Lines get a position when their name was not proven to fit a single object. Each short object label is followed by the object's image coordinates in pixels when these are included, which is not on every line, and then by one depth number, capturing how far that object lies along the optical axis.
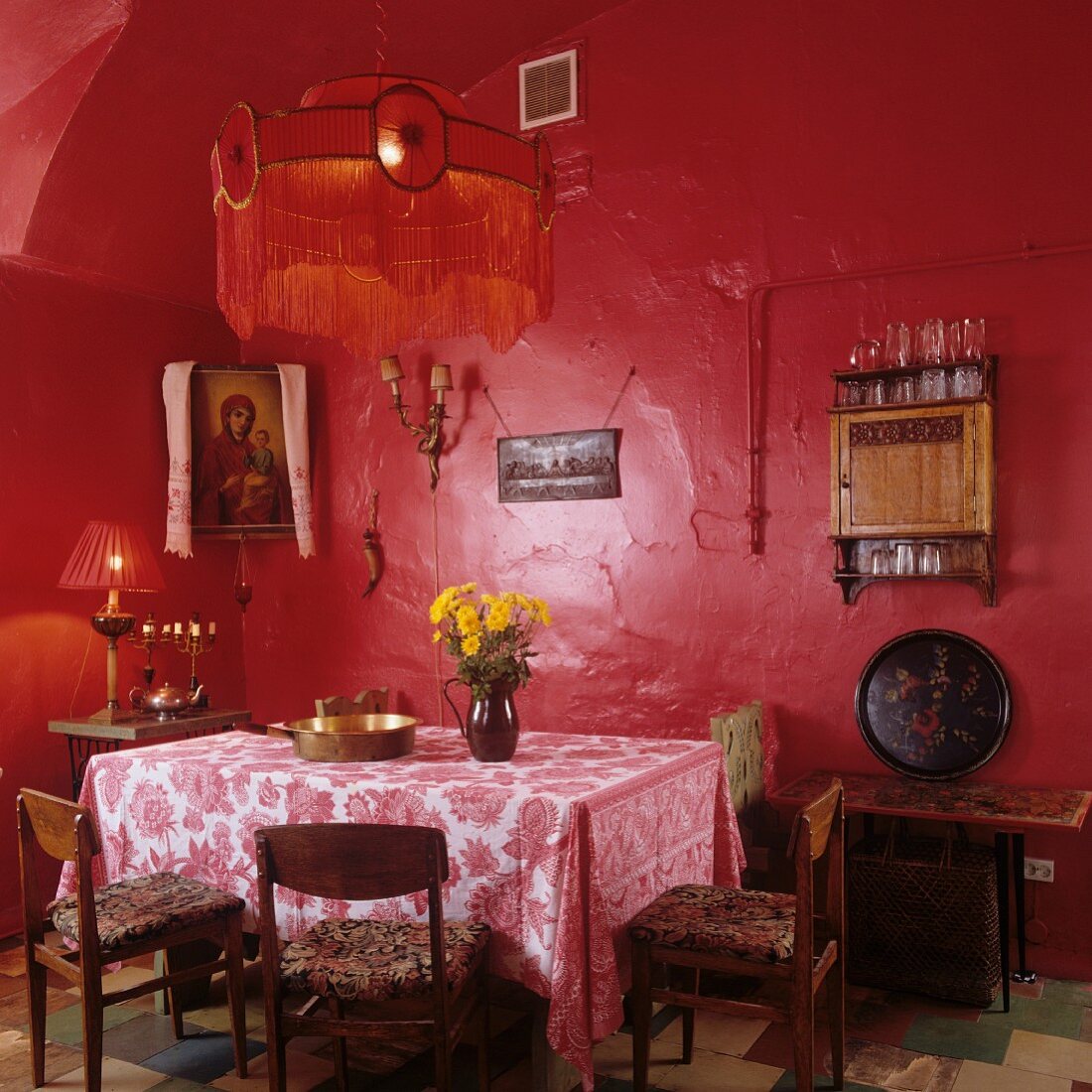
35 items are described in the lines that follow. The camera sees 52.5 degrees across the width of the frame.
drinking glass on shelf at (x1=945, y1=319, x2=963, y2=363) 3.82
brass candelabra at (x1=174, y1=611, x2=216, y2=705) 4.70
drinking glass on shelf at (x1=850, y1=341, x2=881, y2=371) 4.00
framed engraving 4.59
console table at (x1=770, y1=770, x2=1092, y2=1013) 3.38
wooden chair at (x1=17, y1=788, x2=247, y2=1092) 2.71
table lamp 4.31
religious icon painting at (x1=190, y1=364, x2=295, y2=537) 5.09
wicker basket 3.44
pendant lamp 2.67
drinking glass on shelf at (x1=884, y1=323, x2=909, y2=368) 3.90
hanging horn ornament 5.12
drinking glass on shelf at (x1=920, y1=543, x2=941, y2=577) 3.88
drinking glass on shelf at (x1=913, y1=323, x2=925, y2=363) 3.87
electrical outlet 3.76
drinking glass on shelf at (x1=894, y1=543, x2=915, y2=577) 3.91
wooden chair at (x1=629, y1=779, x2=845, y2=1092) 2.55
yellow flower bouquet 3.19
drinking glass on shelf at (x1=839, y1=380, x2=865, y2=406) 3.98
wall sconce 4.94
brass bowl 3.21
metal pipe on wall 4.01
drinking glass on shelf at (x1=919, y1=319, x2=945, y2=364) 3.84
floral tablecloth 2.64
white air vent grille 4.66
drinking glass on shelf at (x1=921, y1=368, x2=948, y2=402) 3.80
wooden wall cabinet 3.74
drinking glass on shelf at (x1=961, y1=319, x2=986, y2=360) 3.78
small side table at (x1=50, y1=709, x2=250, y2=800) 4.25
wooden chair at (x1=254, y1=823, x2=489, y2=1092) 2.34
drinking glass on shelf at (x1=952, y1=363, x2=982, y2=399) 3.76
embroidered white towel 4.98
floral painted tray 3.86
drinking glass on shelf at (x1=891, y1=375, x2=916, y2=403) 3.86
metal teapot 4.46
